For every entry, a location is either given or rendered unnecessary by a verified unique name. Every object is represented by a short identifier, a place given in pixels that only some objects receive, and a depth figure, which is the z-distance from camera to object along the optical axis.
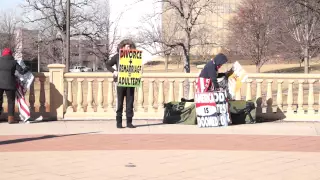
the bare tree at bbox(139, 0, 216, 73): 22.41
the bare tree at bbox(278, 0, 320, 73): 29.69
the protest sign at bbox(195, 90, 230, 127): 10.82
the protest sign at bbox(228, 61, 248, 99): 11.39
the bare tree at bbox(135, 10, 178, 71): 24.74
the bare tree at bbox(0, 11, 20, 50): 38.59
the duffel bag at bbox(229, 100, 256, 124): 11.34
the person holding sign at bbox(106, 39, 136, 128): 10.59
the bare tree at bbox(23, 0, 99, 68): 28.61
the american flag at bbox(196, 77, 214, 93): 10.91
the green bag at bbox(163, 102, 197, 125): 11.27
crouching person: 10.80
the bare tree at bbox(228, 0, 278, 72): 36.12
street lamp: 19.02
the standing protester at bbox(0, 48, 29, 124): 11.07
